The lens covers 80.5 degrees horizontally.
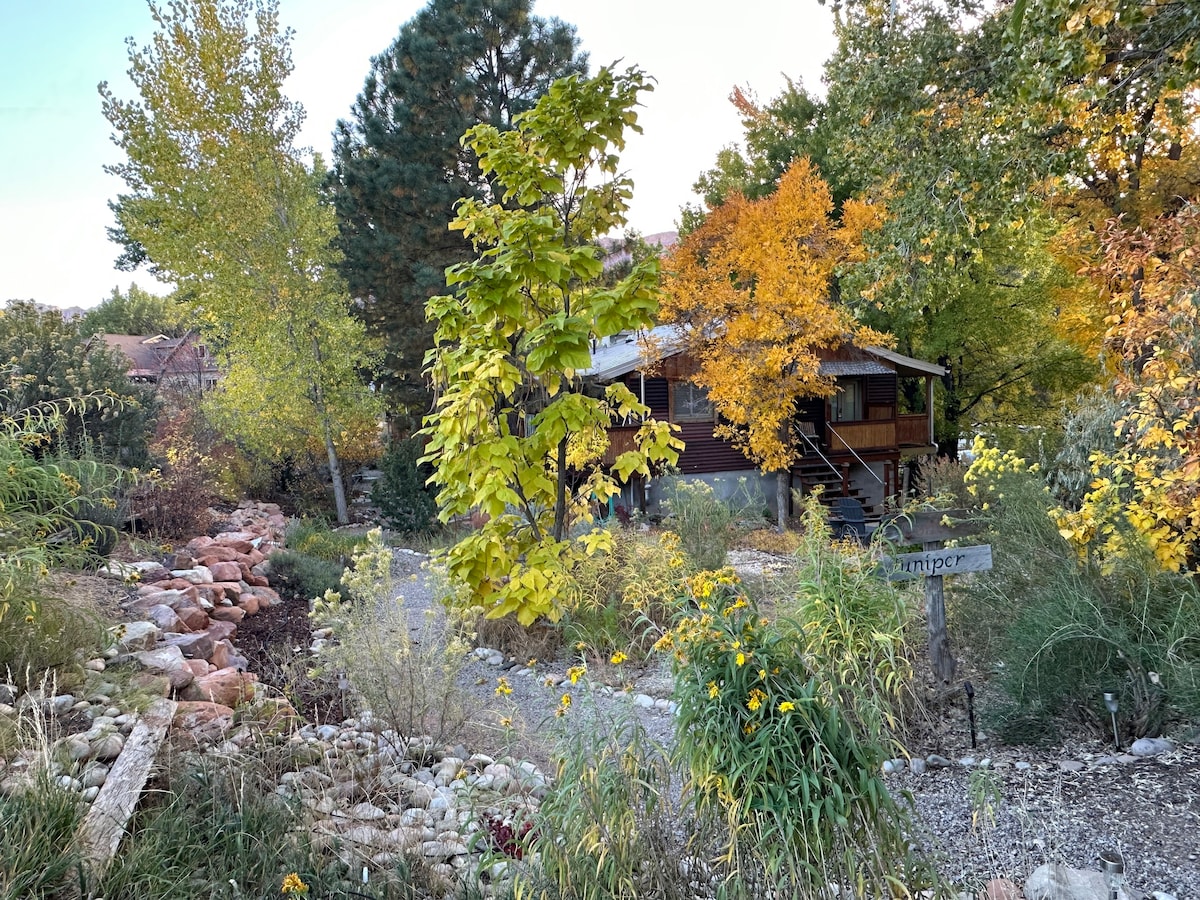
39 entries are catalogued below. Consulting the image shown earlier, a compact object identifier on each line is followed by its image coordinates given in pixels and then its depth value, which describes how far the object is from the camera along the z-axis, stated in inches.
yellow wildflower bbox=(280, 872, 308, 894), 78.4
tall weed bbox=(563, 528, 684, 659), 209.9
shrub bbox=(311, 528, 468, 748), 150.1
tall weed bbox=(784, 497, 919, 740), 131.2
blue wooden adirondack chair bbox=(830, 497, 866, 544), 478.3
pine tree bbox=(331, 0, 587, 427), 492.4
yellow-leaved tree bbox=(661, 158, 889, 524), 489.7
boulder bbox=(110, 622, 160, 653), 152.6
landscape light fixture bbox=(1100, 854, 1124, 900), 89.5
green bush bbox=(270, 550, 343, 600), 273.6
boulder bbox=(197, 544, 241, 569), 253.4
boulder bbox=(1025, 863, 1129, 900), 87.4
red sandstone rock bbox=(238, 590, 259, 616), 235.3
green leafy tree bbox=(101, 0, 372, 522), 466.2
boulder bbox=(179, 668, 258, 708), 146.7
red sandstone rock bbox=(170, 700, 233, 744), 124.5
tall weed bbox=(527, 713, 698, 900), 80.7
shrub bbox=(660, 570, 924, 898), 77.7
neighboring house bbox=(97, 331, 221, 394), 785.6
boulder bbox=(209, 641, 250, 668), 177.5
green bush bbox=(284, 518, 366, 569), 338.3
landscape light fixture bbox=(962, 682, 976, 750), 131.9
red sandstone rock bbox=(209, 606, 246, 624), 215.0
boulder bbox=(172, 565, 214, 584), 224.5
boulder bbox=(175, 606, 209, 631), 189.3
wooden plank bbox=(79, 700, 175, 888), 87.2
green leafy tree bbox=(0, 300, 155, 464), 264.2
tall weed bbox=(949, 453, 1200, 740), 128.3
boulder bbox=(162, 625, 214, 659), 167.5
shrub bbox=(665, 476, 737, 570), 292.0
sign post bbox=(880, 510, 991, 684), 151.0
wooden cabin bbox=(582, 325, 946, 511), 608.7
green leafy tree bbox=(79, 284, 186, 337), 1526.8
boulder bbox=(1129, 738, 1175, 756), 124.6
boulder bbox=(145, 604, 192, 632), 178.4
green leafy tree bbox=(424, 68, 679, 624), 142.3
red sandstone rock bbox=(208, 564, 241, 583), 241.4
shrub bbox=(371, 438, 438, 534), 415.8
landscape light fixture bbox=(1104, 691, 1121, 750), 125.5
